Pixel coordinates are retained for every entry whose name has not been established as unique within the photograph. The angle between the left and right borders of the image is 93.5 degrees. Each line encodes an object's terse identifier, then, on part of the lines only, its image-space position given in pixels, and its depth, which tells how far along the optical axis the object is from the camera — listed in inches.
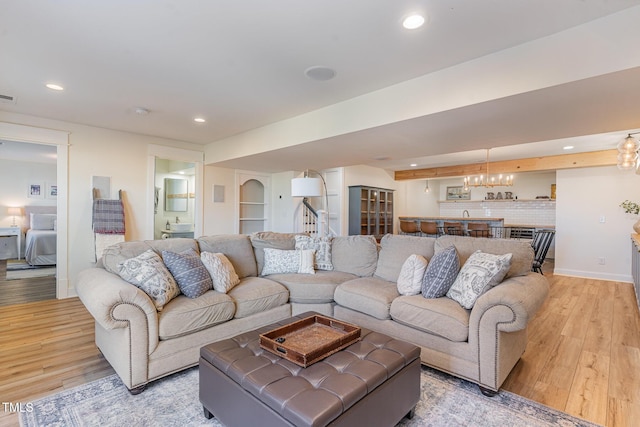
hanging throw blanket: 168.6
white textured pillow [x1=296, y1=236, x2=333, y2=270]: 138.0
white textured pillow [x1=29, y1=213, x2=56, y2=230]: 274.7
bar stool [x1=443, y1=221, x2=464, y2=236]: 261.9
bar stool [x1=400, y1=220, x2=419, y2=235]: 278.1
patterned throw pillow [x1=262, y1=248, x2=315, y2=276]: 131.7
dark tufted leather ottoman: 50.9
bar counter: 251.5
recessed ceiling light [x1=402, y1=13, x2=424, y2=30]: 72.1
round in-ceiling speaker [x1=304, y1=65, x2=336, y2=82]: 97.8
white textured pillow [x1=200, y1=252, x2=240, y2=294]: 104.2
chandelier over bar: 255.2
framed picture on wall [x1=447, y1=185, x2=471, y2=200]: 354.0
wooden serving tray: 61.8
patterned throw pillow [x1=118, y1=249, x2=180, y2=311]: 86.9
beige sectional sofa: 77.5
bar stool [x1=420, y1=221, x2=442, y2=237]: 266.5
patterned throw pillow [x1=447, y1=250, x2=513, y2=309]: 88.0
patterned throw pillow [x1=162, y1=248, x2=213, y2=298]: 96.7
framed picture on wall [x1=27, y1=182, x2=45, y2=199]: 285.4
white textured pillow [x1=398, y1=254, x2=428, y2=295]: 102.3
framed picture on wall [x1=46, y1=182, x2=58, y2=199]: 295.3
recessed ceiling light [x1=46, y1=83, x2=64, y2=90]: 113.3
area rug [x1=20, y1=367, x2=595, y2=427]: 68.3
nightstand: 267.7
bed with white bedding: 235.6
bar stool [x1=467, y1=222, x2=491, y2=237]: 245.4
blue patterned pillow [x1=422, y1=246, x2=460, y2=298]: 96.0
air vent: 126.0
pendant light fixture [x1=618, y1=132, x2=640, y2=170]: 145.6
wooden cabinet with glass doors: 262.5
